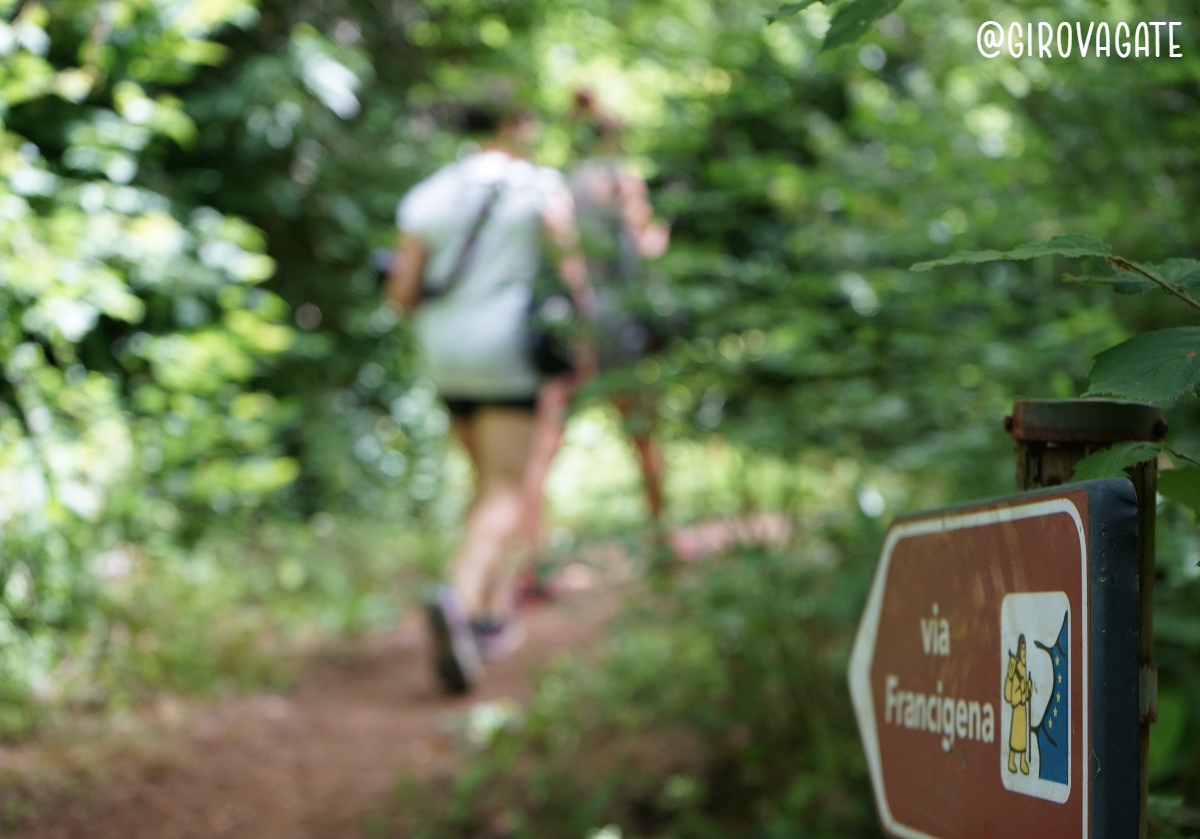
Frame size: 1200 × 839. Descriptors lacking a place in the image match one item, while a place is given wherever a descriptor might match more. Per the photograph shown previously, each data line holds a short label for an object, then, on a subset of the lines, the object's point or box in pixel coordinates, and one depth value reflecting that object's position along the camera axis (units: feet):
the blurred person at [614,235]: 10.34
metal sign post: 3.18
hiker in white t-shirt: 12.93
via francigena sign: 2.79
